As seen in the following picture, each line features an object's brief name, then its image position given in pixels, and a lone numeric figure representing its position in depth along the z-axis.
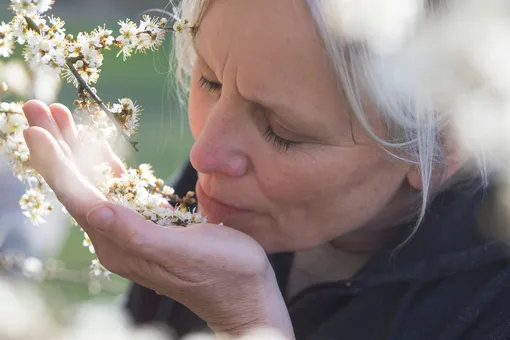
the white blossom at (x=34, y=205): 1.38
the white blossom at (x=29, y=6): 1.30
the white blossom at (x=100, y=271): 1.41
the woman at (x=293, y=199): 1.35
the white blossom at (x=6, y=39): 1.32
